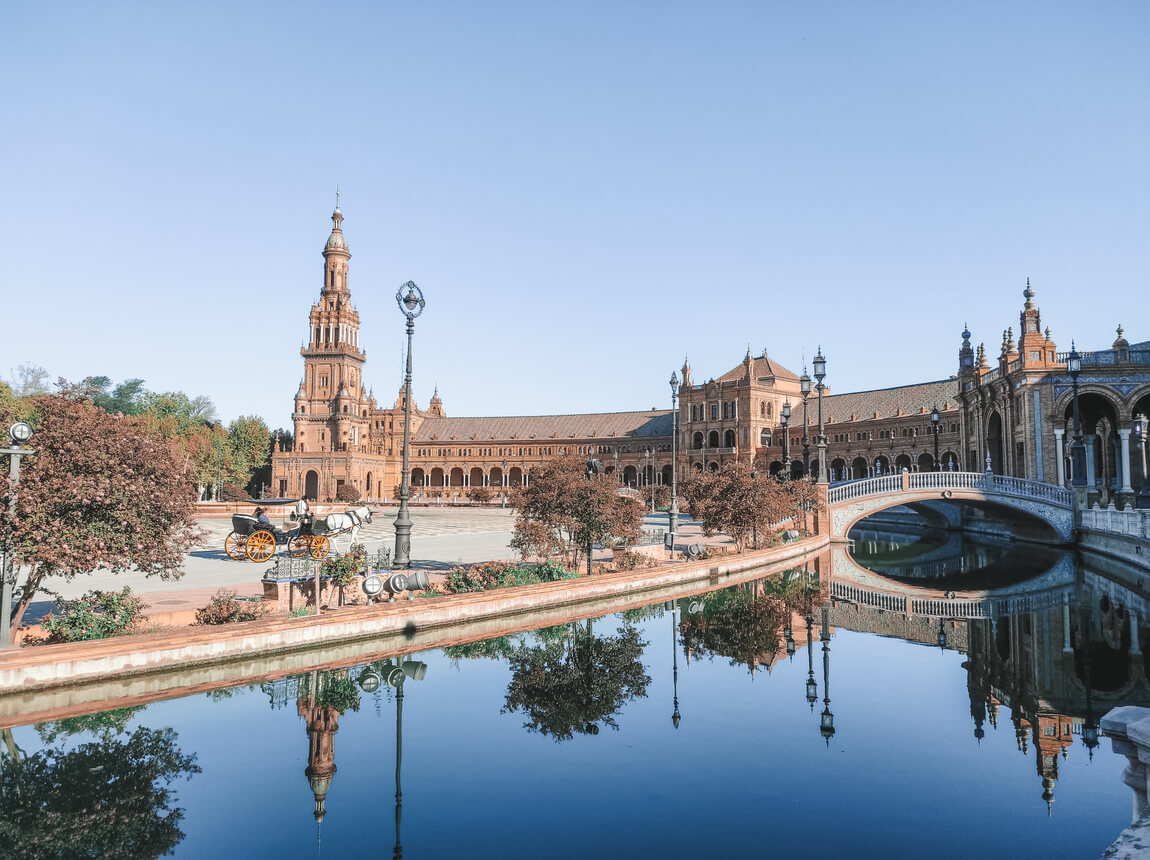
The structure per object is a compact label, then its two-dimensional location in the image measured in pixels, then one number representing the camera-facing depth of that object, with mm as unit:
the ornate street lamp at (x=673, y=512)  29289
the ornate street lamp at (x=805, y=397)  31484
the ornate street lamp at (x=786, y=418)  37875
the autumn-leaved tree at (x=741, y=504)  28391
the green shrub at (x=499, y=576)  17891
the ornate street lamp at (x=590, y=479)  21592
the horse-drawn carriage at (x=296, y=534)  15766
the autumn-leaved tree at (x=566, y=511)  20812
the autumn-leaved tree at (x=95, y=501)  11531
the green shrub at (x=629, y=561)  23000
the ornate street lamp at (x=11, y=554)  11117
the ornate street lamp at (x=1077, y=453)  34353
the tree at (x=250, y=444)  101581
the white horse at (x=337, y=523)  16578
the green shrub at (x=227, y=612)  13695
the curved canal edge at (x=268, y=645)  10867
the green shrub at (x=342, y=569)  16031
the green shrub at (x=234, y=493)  70844
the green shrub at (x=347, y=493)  90562
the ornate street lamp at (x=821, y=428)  27422
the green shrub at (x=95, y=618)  12086
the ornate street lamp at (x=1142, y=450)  40438
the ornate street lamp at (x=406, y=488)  17641
